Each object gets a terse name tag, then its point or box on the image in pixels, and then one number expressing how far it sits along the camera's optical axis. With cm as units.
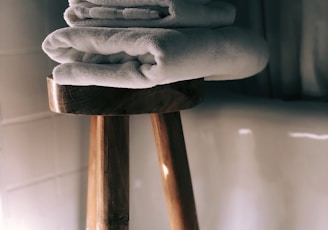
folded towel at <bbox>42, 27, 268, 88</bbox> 66
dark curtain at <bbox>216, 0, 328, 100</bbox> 96
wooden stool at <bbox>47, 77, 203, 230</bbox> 73
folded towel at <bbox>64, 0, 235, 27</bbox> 72
